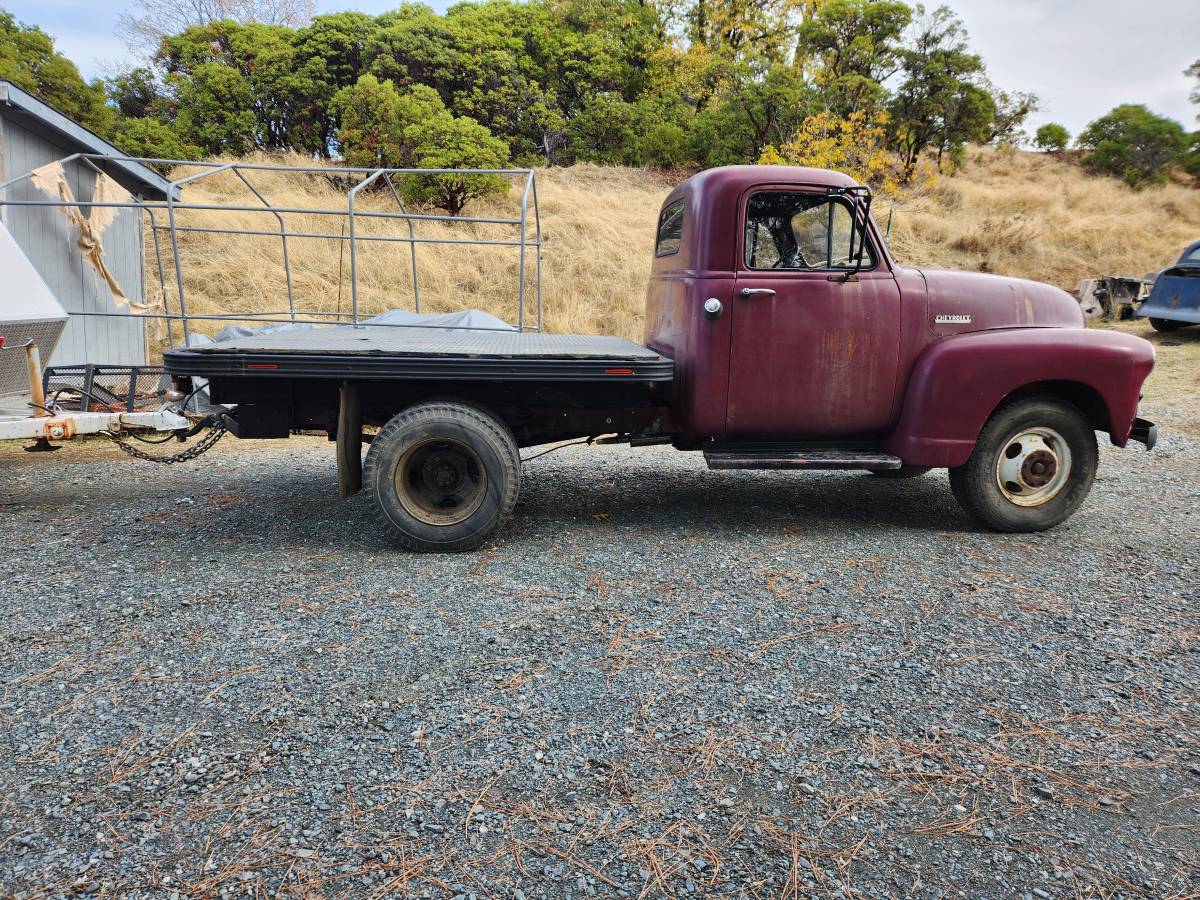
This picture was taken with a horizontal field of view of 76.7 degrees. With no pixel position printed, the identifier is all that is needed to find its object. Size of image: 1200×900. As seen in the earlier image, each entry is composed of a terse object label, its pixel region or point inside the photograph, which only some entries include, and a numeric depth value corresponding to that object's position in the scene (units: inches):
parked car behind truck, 506.0
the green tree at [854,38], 918.4
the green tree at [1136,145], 1105.4
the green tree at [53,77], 871.7
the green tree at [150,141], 882.8
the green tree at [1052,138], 1300.4
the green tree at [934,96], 968.9
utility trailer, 173.6
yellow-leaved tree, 702.5
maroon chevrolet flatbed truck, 173.8
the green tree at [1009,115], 1257.4
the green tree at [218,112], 964.6
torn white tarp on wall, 327.6
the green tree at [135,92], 1046.4
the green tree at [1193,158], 1103.6
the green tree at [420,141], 721.6
